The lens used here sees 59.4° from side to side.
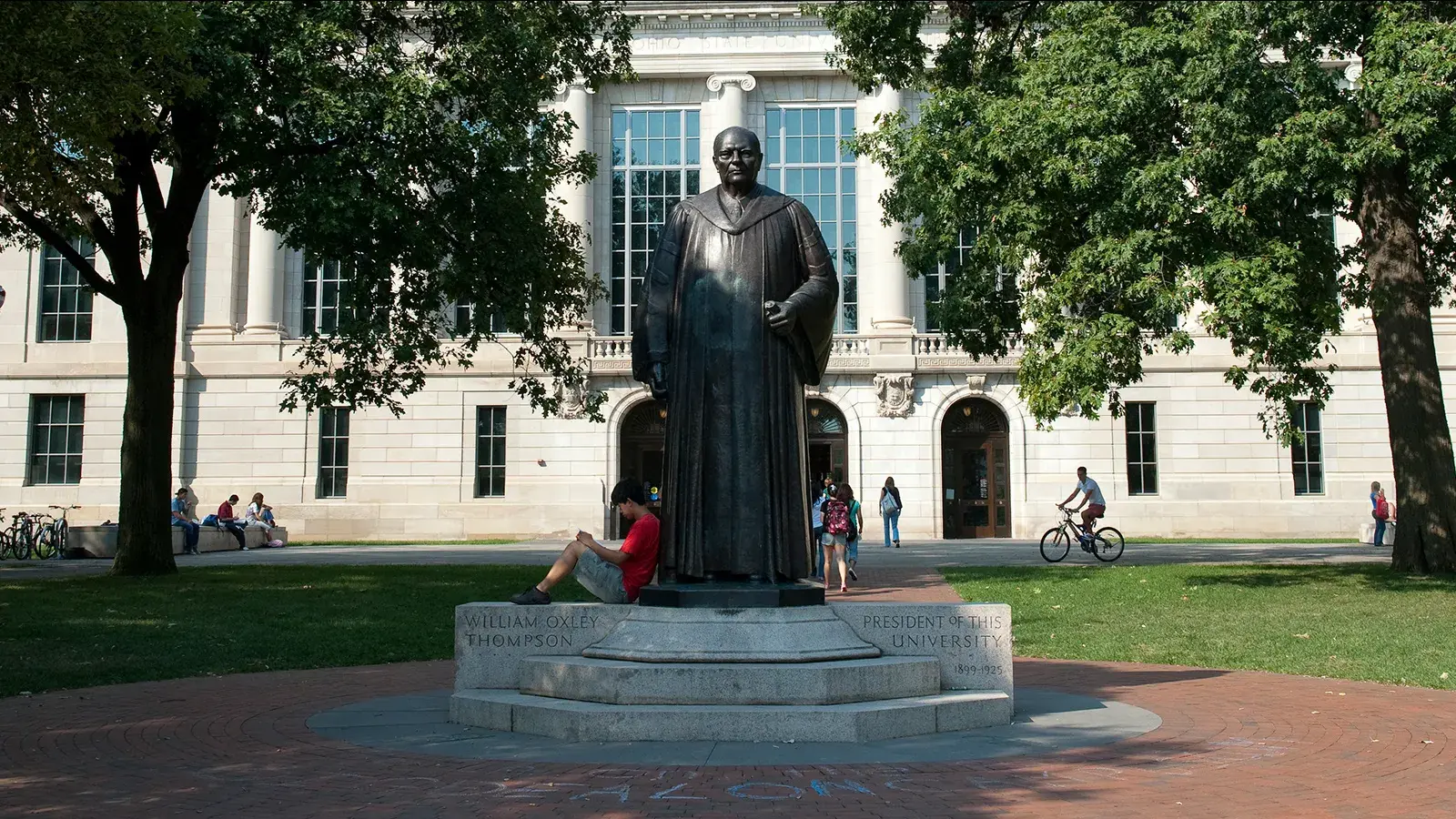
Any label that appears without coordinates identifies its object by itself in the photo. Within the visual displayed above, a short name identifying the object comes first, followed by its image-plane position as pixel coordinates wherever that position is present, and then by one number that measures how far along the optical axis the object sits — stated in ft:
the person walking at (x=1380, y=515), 100.99
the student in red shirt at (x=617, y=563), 28.07
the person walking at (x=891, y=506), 100.01
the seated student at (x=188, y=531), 100.42
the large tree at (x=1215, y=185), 54.60
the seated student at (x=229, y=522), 107.34
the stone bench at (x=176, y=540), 93.40
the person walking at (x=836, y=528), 62.90
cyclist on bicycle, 82.43
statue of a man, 25.61
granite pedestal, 22.94
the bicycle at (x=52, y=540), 99.14
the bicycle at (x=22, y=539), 96.84
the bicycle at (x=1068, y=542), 84.74
